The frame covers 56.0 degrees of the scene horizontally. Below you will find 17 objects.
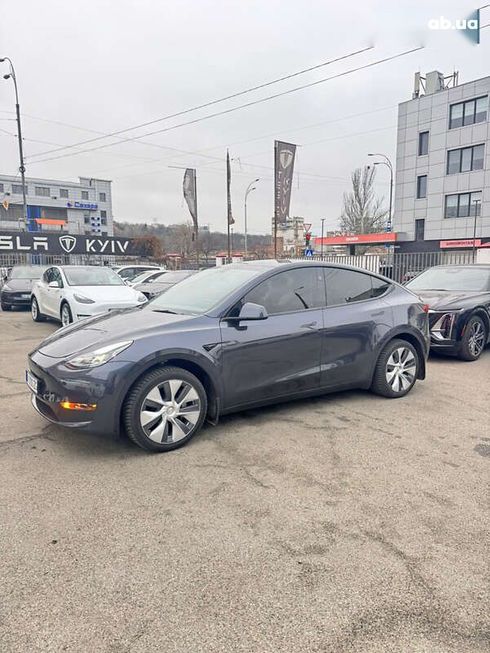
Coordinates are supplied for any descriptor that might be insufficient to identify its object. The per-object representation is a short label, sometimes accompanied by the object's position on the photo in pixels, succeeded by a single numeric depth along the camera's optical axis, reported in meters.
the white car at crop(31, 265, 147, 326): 9.20
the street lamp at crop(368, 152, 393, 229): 41.03
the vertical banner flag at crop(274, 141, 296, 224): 22.61
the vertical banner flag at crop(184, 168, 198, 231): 26.47
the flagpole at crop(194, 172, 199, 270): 26.01
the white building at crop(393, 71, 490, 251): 35.47
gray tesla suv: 3.52
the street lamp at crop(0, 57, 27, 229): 21.84
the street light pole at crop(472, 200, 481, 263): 35.56
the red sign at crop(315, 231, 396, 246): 39.78
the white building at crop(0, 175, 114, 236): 80.38
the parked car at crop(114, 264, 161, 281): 18.73
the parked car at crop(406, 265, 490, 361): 6.96
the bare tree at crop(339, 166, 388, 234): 50.88
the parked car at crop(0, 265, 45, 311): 14.16
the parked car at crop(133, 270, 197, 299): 12.73
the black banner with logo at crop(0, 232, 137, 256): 23.16
